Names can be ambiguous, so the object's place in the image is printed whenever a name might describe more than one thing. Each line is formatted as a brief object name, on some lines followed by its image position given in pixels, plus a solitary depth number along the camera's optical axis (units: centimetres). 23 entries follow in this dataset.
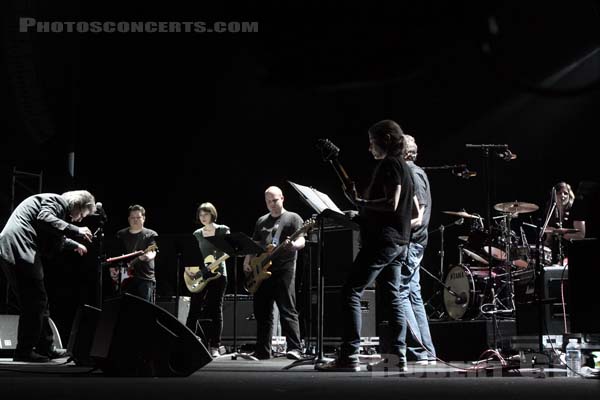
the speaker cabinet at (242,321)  881
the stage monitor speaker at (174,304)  857
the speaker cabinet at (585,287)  420
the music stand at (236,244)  606
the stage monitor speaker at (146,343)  390
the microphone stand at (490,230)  590
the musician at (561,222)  576
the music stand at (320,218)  488
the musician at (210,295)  727
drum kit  859
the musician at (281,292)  644
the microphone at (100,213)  670
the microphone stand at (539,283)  452
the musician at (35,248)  587
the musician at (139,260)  791
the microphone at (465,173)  845
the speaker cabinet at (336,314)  752
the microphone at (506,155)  792
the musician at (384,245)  457
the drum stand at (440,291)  997
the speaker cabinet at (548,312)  603
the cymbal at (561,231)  587
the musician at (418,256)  534
